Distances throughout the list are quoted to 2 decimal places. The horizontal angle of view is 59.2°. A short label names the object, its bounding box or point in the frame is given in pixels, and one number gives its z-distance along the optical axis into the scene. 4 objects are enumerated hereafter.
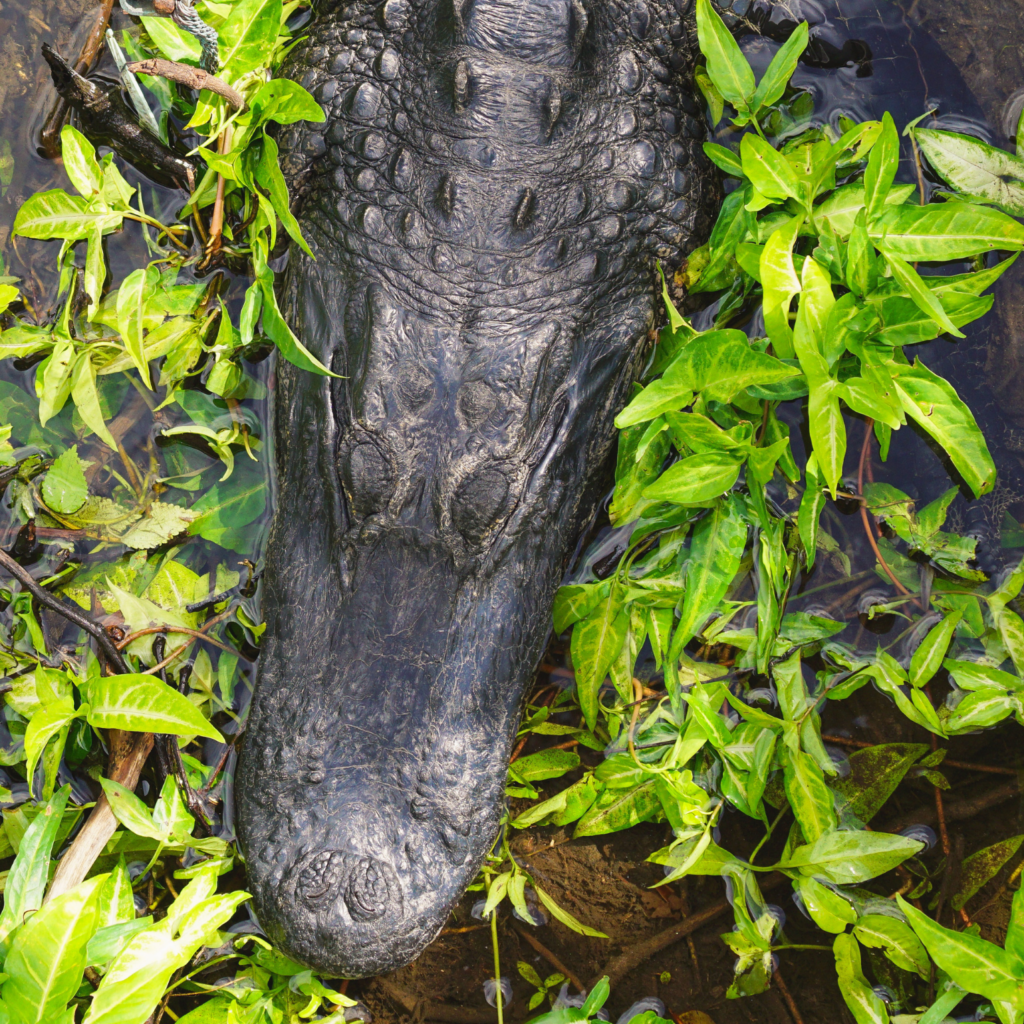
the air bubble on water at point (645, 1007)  2.89
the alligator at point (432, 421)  2.33
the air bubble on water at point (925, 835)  2.88
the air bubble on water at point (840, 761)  2.91
